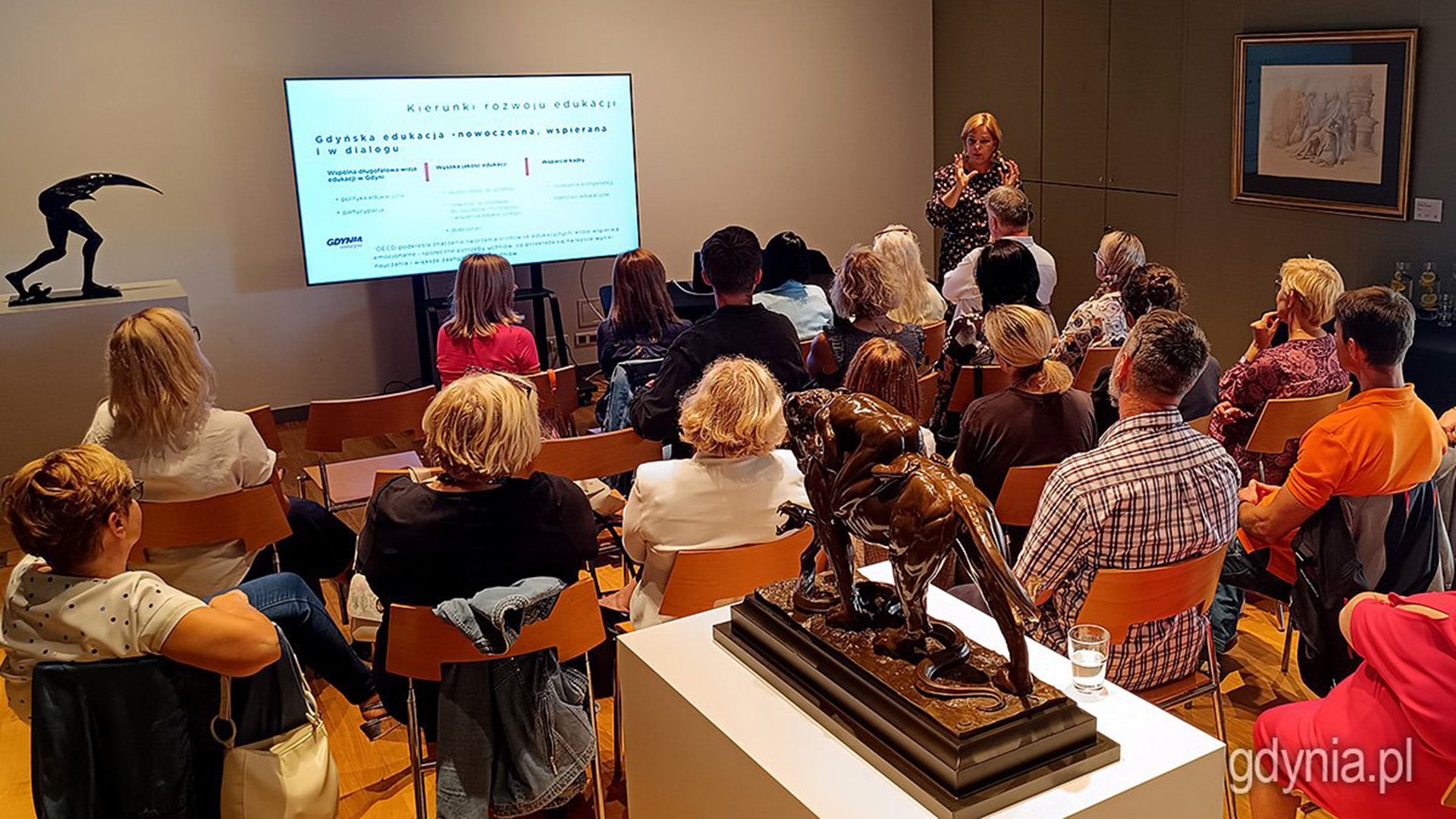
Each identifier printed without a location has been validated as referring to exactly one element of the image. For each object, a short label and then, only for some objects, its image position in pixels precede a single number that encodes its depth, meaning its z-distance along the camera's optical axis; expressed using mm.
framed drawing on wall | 5672
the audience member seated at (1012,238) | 5422
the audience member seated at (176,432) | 3418
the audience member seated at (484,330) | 4973
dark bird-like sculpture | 5699
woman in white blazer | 2939
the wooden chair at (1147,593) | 2582
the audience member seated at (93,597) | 2324
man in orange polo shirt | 3045
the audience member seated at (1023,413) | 3418
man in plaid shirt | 2666
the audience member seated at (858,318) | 4473
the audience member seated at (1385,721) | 2068
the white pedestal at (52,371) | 5609
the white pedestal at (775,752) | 1659
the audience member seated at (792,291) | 5145
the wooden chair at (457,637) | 2639
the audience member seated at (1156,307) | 4113
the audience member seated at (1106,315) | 4758
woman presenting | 6672
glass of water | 1883
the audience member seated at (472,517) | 2771
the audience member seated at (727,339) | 4074
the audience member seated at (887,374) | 3496
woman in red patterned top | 3898
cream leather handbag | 2469
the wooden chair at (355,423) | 4371
